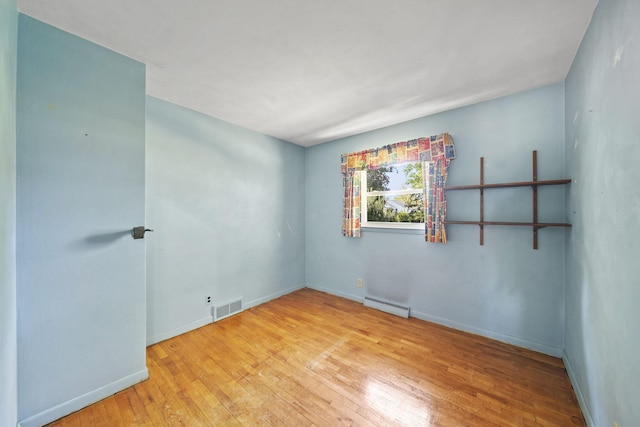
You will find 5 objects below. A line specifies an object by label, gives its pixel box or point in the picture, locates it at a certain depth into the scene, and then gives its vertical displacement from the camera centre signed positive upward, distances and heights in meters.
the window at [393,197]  2.93 +0.25
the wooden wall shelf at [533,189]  1.95 +0.22
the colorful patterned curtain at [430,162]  2.52 +0.63
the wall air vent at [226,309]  2.71 -1.15
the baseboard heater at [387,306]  2.82 -1.16
